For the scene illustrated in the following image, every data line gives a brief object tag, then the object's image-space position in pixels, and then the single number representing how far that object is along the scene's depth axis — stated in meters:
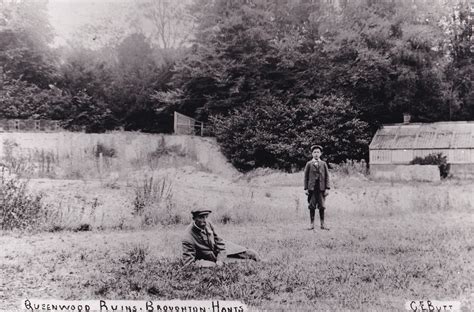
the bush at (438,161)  11.45
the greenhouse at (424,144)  10.82
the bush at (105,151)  13.45
